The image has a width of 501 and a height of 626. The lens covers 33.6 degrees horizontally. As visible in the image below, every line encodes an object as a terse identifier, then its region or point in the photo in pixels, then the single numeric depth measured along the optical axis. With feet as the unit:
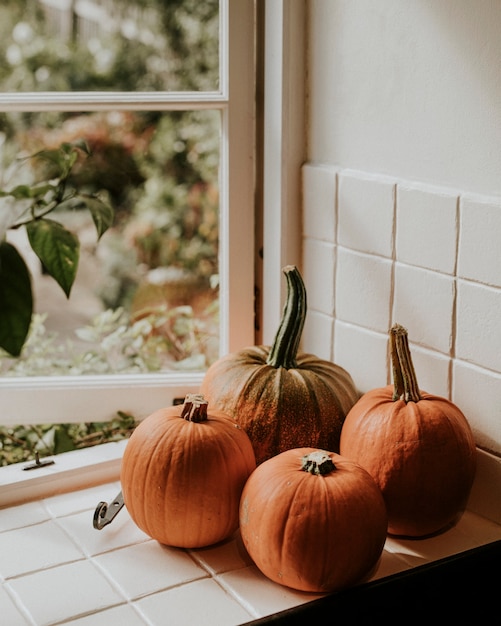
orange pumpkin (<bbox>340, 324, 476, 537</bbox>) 3.44
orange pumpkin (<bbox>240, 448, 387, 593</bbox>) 3.12
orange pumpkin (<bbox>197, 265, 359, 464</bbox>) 3.78
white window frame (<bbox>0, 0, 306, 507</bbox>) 4.36
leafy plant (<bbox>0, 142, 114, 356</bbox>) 4.52
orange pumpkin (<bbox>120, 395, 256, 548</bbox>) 3.40
